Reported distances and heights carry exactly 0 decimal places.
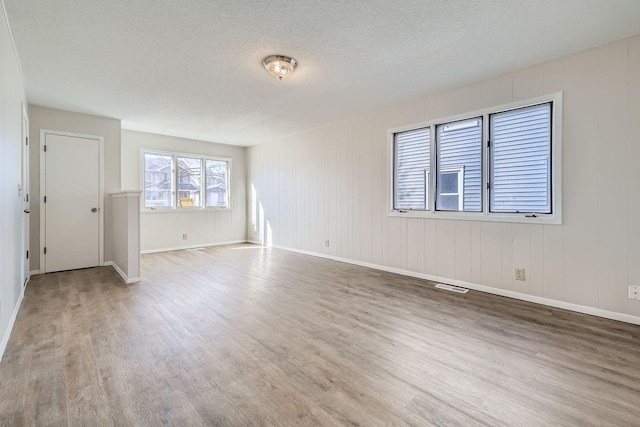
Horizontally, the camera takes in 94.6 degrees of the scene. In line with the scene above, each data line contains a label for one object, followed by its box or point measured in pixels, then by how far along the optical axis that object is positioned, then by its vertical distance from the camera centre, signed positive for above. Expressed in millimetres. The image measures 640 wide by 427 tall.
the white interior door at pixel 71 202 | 4441 +122
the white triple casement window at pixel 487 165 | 3031 +564
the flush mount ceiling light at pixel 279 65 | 2846 +1442
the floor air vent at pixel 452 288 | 3459 -921
